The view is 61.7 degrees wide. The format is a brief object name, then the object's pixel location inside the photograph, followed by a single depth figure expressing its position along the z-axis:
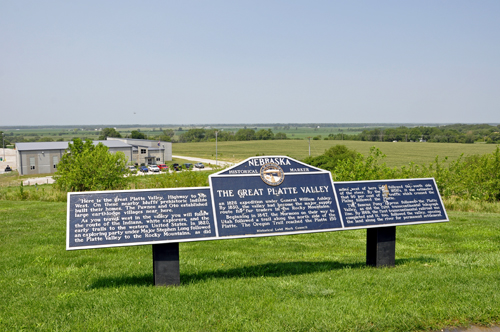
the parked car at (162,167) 71.81
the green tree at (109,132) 163.75
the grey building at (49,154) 72.25
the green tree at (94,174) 32.19
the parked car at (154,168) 73.04
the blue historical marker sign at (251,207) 6.45
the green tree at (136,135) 137.84
